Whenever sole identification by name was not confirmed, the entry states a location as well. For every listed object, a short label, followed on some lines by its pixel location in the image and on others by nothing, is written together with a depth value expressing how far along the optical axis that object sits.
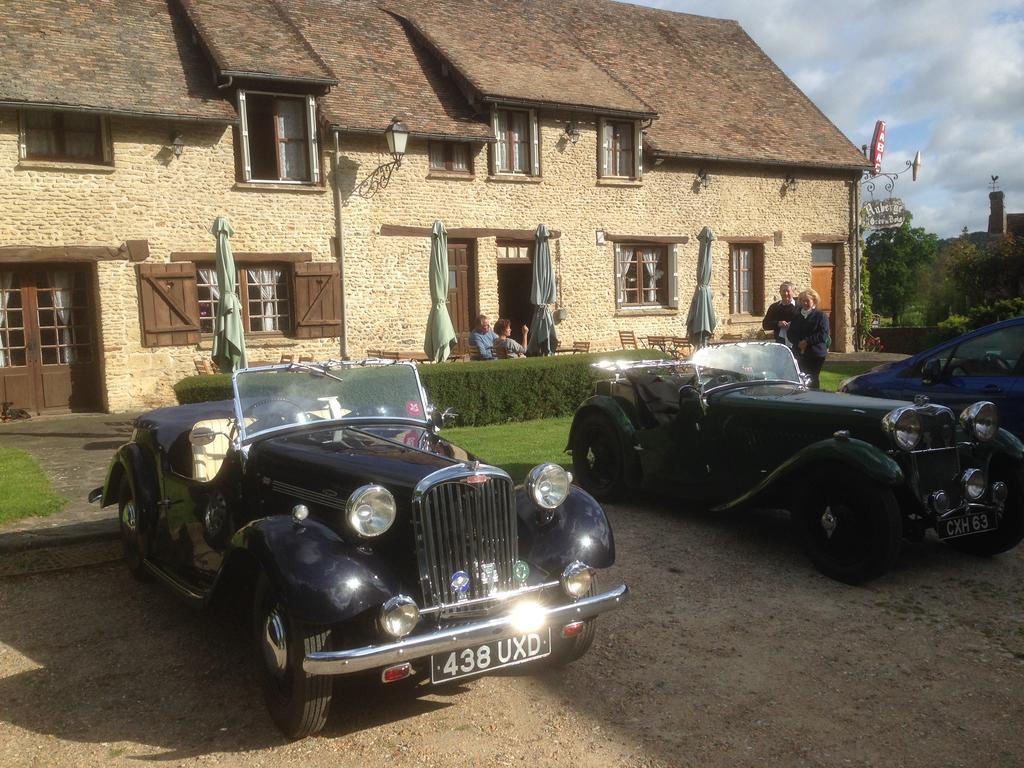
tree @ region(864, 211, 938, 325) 65.44
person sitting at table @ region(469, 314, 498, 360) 14.55
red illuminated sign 26.19
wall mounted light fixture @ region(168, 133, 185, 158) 15.27
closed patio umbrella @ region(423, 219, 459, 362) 13.69
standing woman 9.84
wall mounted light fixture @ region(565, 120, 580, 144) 19.34
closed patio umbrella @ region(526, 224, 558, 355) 14.90
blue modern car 8.02
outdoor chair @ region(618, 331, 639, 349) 19.61
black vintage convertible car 3.69
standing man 10.70
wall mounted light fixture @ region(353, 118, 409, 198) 17.19
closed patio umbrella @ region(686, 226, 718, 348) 15.07
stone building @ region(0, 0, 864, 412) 14.78
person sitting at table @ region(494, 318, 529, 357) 15.24
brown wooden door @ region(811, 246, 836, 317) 23.52
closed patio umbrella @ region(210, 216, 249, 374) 12.12
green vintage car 5.60
